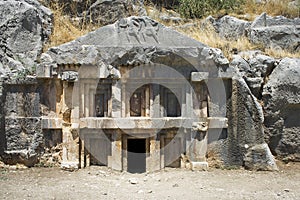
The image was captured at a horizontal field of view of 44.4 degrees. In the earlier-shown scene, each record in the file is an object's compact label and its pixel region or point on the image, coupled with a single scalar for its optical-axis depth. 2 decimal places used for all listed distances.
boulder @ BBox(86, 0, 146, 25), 10.38
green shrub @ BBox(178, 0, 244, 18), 12.12
